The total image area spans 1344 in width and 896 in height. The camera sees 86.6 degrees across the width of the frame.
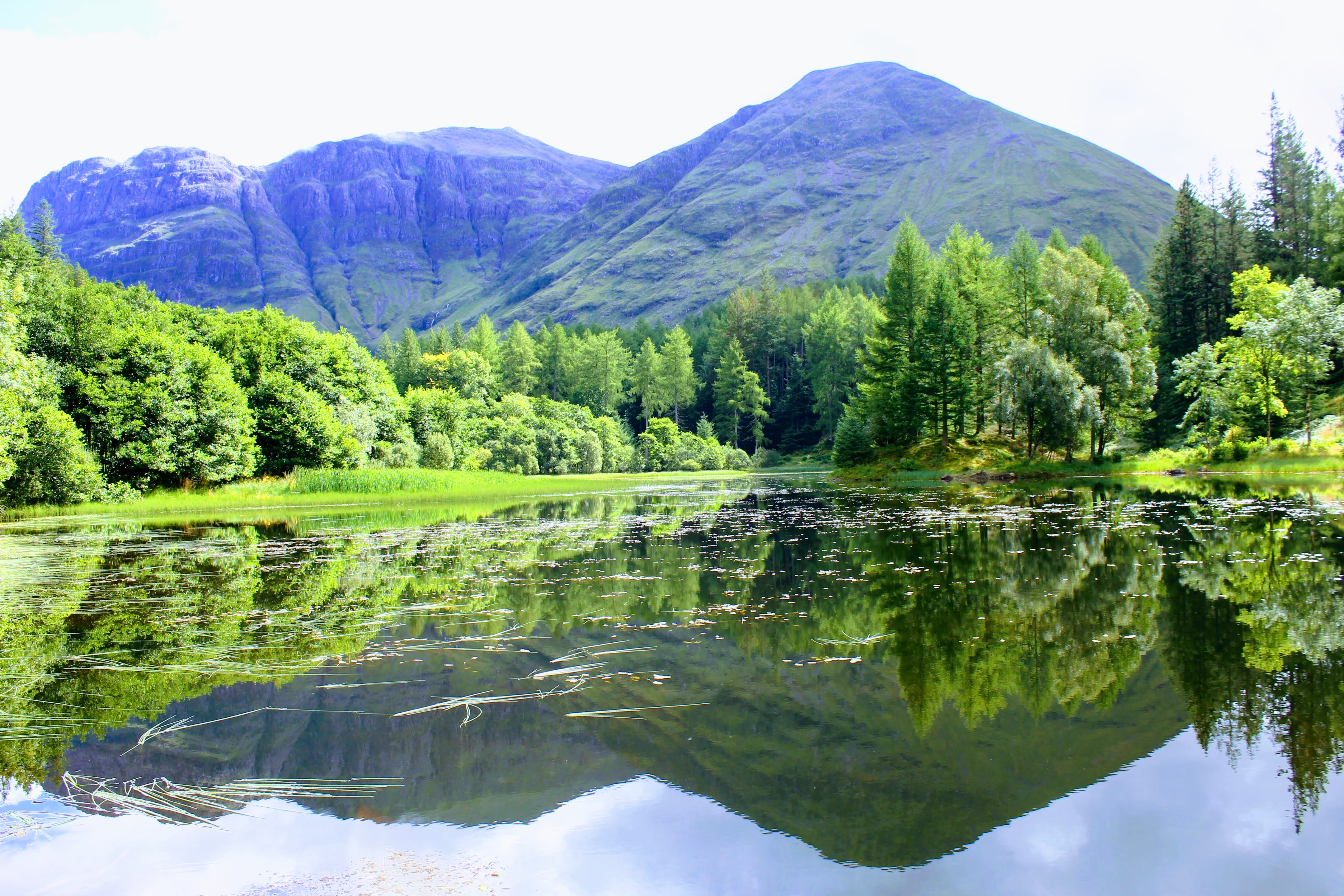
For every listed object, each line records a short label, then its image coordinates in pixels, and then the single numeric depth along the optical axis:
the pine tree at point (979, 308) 54.78
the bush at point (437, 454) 54.28
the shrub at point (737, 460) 89.75
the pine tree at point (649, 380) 100.94
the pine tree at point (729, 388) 100.19
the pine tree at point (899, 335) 56.00
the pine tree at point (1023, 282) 51.09
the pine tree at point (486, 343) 102.81
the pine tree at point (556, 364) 106.69
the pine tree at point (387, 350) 110.38
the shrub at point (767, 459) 93.31
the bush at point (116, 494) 36.25
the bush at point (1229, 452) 39.38
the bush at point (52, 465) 33.00
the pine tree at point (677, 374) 101.69
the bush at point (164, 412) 36.56
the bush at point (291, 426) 43.66
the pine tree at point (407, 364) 92.81
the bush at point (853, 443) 59.75
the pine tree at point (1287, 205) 59.72
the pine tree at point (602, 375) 102.31
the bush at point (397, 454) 50.56
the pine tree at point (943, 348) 52.75
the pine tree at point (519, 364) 102.62
